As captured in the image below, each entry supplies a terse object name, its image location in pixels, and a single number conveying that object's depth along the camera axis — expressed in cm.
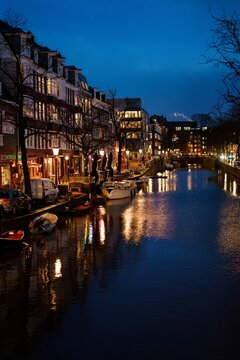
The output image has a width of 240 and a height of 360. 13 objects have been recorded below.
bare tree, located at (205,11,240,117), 3509
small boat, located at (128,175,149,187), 7981
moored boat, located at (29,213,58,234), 3456
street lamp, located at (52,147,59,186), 5538
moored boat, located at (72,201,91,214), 4681
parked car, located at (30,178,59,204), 4503
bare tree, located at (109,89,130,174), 8720
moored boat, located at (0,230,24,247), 2850
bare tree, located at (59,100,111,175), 7388
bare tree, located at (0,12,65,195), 5675
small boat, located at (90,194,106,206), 5678
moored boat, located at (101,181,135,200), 6031
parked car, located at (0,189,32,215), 3684
